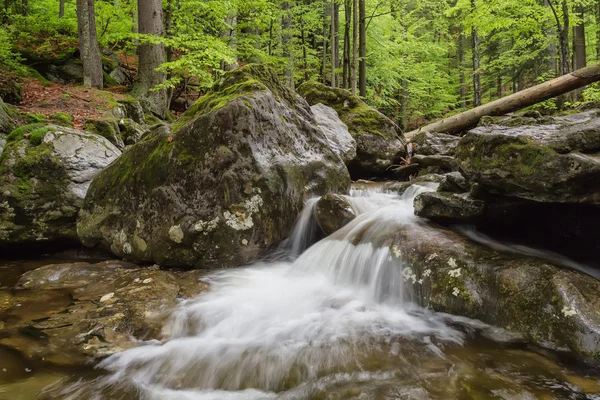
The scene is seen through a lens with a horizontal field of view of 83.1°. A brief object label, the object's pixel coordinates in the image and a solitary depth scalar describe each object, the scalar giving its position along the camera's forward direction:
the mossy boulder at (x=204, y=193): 4.97
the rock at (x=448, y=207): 4.20
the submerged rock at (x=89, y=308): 3.01
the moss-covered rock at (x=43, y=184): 5.47
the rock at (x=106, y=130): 7.67
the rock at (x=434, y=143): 9.70
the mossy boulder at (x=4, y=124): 6.54
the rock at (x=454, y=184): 4.66
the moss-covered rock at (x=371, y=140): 9.48
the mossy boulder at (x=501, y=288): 2.84
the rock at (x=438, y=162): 8.25
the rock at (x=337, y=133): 8.46
